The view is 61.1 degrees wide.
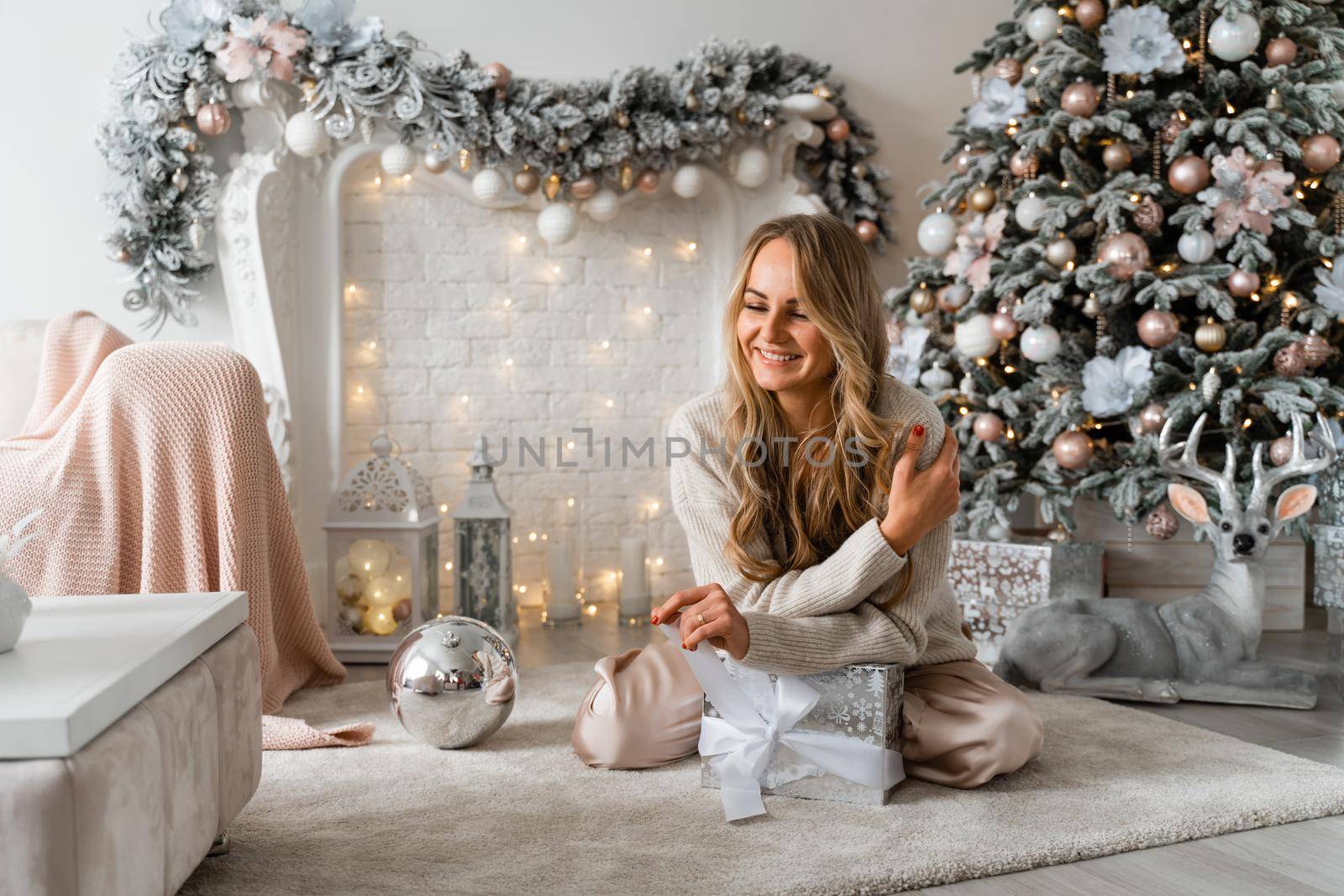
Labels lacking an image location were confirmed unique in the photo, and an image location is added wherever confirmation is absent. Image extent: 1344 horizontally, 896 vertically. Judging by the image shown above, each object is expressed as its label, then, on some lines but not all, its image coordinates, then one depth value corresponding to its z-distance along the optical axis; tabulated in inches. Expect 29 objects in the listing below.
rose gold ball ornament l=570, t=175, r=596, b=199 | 132.0
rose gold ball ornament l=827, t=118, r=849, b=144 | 143.0
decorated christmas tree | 110.9
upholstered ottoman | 38.7
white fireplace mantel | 124.0
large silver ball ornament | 79.5
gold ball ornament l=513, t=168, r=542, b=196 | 130.0
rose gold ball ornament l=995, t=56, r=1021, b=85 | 124.1
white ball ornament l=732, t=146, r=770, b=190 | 137.9
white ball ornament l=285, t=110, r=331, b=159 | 123.5
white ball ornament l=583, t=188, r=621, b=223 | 136.3
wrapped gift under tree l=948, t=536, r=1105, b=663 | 112.0
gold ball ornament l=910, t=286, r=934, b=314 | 130.4
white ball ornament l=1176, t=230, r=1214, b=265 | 110.8
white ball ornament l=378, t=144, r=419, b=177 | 125.9
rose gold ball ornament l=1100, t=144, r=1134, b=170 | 114.6
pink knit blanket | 86.4
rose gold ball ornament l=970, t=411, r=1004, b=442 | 117.7
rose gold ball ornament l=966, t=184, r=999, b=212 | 124.4
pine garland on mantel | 117.7
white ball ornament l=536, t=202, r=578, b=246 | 133.6
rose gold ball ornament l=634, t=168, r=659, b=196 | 135.0
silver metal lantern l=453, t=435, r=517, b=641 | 121.0
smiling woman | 66.9
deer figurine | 95.2
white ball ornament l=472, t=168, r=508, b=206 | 129.9
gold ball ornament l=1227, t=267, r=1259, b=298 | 110.3
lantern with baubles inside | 114.6
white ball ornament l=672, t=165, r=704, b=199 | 137.5
